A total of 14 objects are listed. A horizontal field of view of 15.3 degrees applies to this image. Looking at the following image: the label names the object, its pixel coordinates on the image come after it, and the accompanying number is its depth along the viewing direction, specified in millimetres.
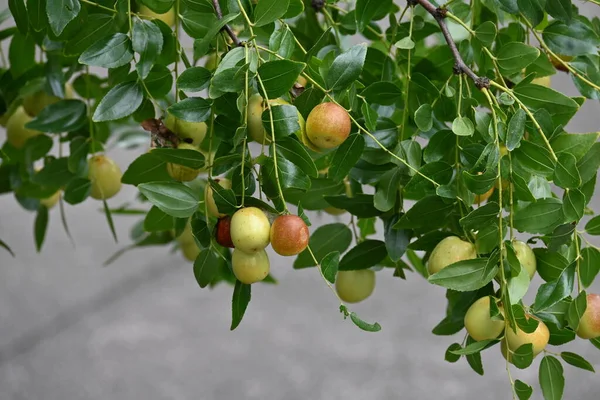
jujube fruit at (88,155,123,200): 1679
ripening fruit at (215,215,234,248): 1439
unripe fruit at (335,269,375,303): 1632
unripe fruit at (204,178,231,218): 1440
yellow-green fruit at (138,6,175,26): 1542
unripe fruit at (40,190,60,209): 1844
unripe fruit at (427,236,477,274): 1443
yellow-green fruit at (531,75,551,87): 1575
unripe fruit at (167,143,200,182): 1487
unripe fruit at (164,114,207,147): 1492
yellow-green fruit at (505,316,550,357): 1413
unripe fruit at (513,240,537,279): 1442
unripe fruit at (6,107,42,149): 1718
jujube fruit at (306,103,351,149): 1375
